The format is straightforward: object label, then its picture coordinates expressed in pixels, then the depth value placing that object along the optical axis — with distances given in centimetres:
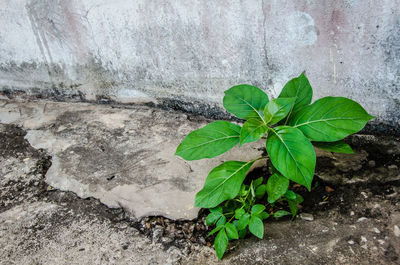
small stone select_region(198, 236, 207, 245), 74
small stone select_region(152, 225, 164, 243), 75
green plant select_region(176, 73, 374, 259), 69
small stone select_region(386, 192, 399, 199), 76
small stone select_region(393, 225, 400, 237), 70
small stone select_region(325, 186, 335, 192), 79
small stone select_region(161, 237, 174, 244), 74
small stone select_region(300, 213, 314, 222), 75
